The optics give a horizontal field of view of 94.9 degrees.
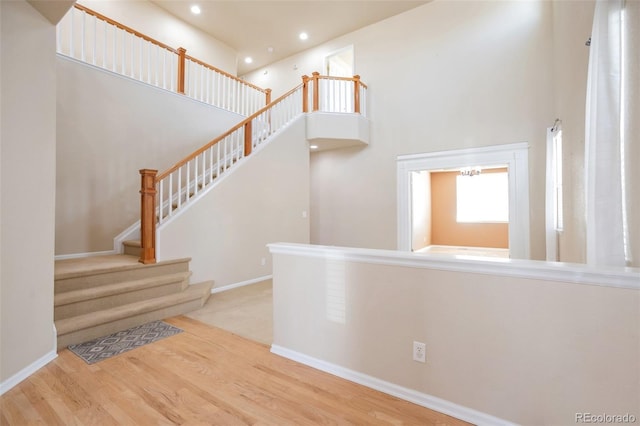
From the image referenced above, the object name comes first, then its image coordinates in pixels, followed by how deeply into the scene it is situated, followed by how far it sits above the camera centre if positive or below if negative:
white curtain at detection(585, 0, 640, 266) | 1.53 +0.42
